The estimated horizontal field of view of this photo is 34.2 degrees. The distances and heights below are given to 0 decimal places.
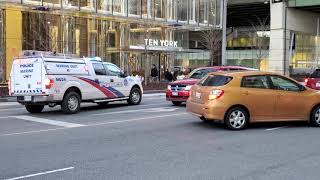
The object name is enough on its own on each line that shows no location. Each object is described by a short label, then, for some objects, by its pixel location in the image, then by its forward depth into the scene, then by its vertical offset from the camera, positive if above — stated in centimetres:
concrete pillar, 5112 +193
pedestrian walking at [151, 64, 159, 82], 4203 -128
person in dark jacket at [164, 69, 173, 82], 4112 -141
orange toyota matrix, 1259 -102
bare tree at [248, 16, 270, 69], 7378 +400
